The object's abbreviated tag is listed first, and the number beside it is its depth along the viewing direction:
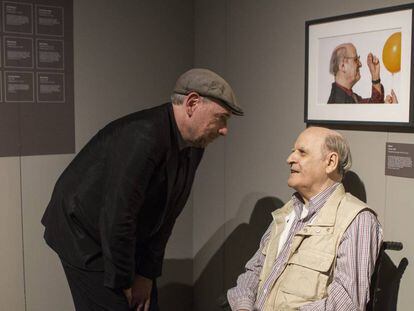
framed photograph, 1.96
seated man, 1.81
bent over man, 1.87
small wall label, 1.98
